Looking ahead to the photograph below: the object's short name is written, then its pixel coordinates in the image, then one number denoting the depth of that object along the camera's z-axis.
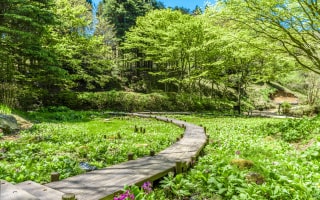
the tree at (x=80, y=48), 22.39
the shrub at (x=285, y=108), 31.42
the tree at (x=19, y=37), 15.62
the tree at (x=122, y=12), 37.97
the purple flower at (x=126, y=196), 3.44
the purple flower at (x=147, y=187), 4.29
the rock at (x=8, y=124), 10.47
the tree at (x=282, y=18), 10.12
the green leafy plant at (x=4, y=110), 12.21
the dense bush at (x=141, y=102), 23.34
